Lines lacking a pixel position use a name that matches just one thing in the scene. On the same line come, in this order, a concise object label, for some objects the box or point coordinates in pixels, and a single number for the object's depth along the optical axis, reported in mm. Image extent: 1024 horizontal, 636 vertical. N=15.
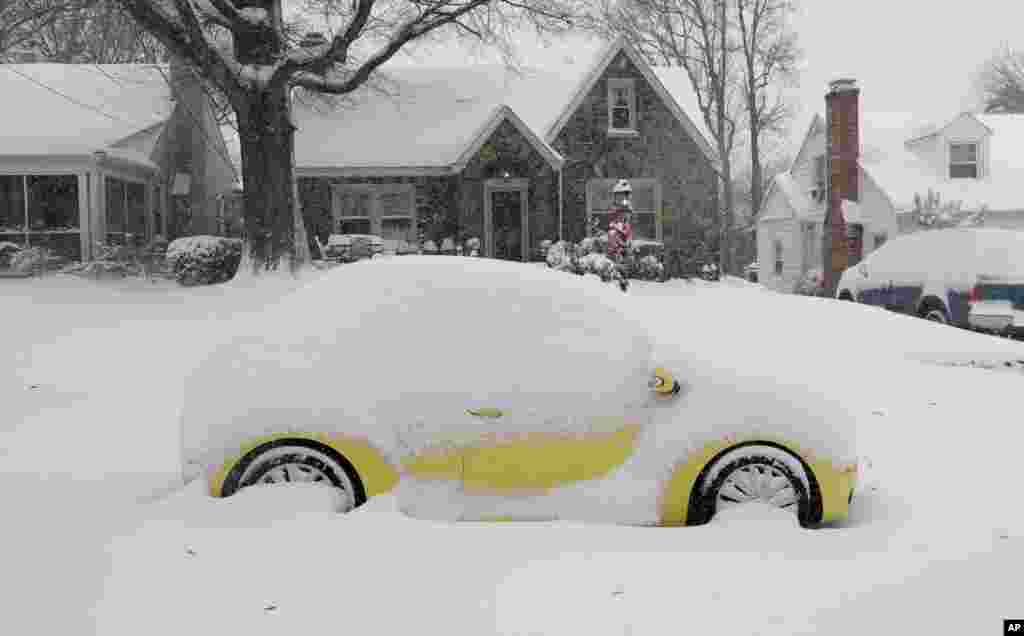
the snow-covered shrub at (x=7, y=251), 20562
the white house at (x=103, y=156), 20875
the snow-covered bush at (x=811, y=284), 29891
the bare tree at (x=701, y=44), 43125
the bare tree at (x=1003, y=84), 53875
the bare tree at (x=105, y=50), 33406
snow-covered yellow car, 5273
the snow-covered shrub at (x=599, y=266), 17906
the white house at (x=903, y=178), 29672
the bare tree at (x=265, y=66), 16266
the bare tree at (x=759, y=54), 44719
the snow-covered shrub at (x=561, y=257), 18367
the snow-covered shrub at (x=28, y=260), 18891
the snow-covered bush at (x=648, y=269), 20828
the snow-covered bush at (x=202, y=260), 17719
